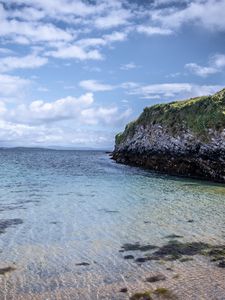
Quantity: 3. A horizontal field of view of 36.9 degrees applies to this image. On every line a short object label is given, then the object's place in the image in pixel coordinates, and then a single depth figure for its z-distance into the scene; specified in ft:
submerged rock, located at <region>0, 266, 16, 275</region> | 36.91
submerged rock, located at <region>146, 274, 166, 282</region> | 35.27
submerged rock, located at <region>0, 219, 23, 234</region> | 54.80
